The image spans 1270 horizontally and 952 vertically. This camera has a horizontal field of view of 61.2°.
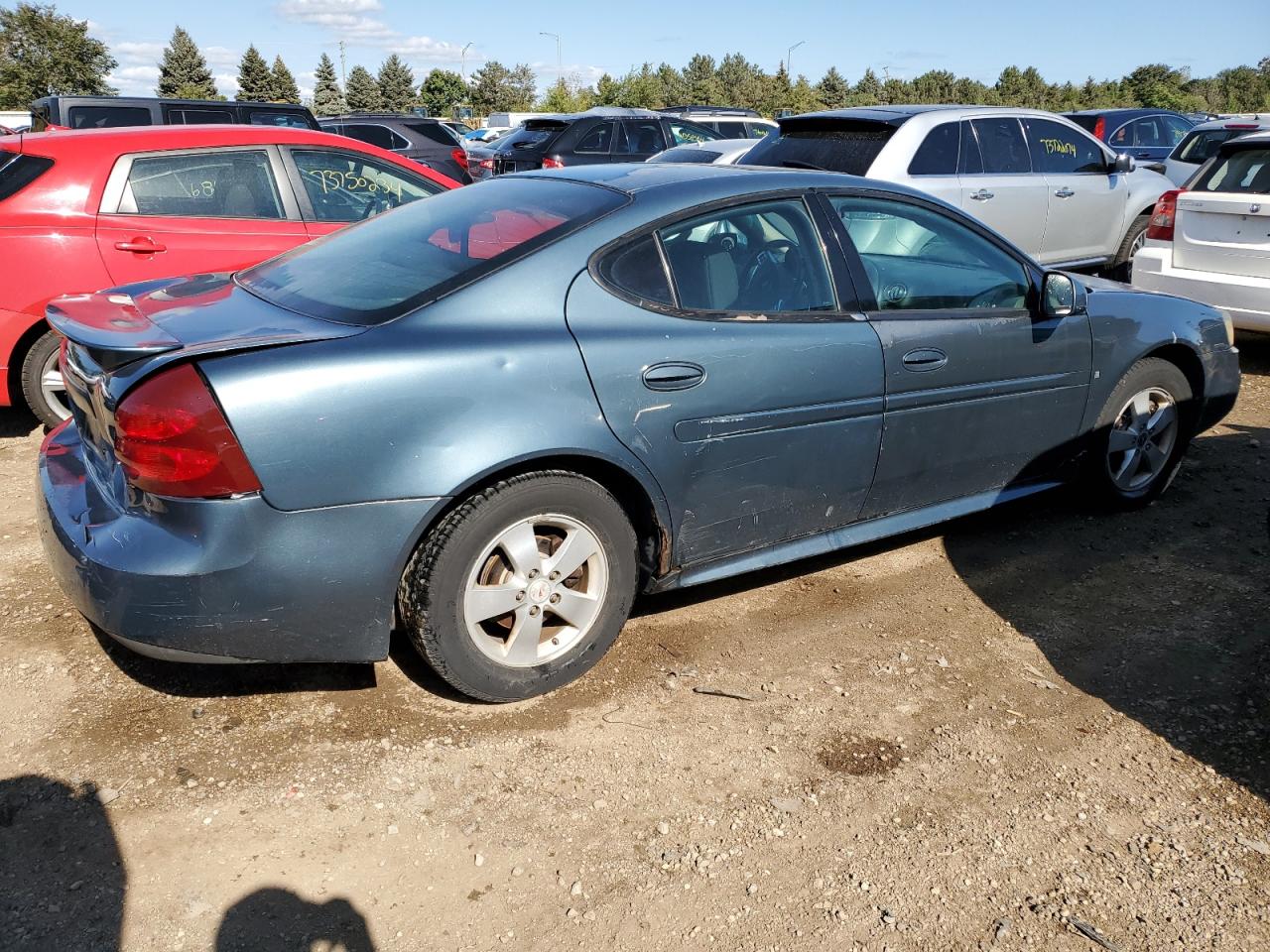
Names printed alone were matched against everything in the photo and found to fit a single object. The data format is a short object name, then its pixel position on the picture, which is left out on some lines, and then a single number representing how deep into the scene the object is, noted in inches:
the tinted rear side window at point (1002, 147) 327.0
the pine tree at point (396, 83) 3203.7
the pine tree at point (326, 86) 3127.5
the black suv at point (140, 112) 442.9
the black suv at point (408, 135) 580.4
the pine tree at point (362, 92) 3159.5
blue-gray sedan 108.9
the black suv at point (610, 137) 582.2
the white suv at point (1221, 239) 283.4
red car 210.5
